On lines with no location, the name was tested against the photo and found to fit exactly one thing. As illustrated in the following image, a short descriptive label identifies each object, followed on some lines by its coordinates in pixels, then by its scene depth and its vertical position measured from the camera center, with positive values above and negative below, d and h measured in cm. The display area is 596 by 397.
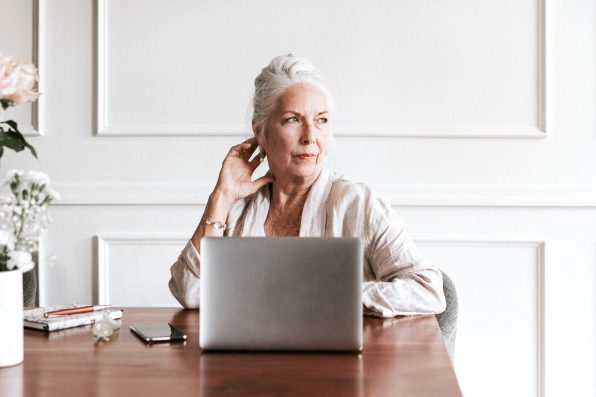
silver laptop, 136 -17
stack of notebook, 165 -27
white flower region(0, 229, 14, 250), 129 -7
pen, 176 -27
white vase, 131 -21
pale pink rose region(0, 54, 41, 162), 131 +20
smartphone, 151 -28
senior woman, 202 +1
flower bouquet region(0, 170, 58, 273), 124 -3
